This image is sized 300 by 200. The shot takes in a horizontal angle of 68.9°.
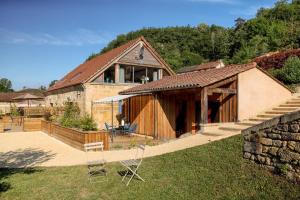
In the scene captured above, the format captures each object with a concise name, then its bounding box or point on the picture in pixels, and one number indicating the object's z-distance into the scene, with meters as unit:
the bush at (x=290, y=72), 13.84
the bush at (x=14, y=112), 22.48
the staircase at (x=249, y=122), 9.60
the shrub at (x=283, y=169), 5.02
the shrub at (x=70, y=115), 13.20
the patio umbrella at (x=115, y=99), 13.92
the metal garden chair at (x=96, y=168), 6.66
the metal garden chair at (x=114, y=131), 12.82
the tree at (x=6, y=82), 102.57
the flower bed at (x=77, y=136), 10.10
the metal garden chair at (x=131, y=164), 6.12
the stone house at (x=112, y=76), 17.46
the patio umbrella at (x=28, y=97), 24.11
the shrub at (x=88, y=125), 10.98
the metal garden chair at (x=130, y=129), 12.97
